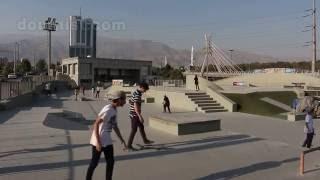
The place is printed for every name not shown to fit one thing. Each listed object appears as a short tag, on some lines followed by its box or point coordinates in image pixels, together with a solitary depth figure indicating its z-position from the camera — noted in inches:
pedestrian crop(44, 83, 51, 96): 1183.1
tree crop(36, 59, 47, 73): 3600.6
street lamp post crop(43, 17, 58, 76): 2538.5
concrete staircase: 676.8
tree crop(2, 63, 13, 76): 2569.8
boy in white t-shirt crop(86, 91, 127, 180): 156.9
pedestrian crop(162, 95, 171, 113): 654.0
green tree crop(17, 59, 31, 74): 3173.7
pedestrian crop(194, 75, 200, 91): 834.6
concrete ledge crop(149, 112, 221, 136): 319.8
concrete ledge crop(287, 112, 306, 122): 529.3
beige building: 2794.2
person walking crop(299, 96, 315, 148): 287.3
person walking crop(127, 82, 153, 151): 242.6
